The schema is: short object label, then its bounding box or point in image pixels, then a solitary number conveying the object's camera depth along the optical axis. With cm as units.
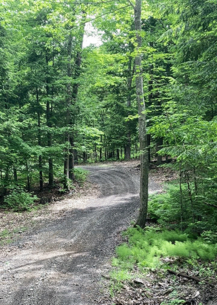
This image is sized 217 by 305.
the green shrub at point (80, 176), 1919
